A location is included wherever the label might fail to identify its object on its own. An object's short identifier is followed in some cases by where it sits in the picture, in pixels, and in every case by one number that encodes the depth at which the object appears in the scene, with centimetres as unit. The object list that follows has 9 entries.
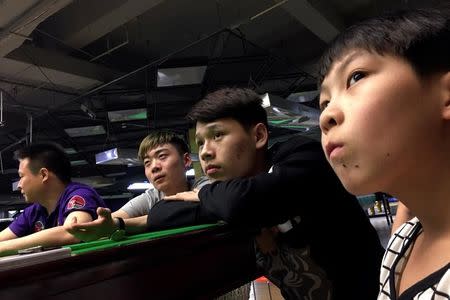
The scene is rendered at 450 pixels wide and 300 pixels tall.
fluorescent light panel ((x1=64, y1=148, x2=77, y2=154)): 781
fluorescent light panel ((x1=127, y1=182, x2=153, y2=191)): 1091
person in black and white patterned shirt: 54
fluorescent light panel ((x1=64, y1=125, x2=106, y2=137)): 641
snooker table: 65
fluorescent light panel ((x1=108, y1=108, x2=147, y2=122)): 570
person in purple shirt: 219
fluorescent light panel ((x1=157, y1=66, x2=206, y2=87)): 469
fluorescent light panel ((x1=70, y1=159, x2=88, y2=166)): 885
